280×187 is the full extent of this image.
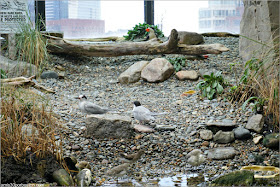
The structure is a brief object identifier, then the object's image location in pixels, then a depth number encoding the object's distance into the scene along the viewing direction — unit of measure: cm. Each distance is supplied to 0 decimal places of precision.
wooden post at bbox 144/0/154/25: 790
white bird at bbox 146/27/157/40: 678
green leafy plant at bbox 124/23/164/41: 718
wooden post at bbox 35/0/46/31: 689
